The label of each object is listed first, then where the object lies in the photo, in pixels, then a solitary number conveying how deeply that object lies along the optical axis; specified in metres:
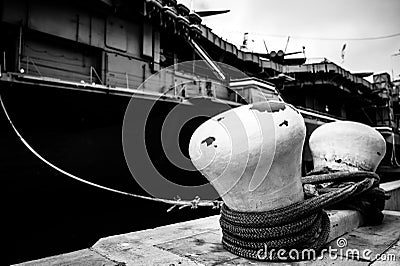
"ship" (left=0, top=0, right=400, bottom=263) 5.00
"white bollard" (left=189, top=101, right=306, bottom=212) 1.37
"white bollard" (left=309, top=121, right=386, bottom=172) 2.26
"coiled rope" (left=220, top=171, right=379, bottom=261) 1.45
